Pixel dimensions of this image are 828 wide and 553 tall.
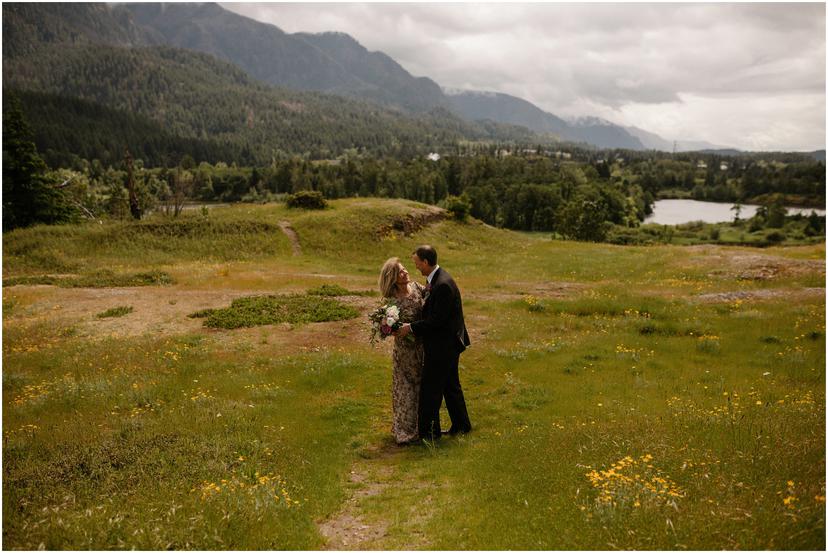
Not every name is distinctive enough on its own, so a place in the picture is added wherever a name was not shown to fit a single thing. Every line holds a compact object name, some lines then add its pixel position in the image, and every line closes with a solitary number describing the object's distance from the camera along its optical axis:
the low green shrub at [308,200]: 61.53
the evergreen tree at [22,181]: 53.12
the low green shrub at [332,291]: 30.80
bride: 11.98
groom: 11.26
